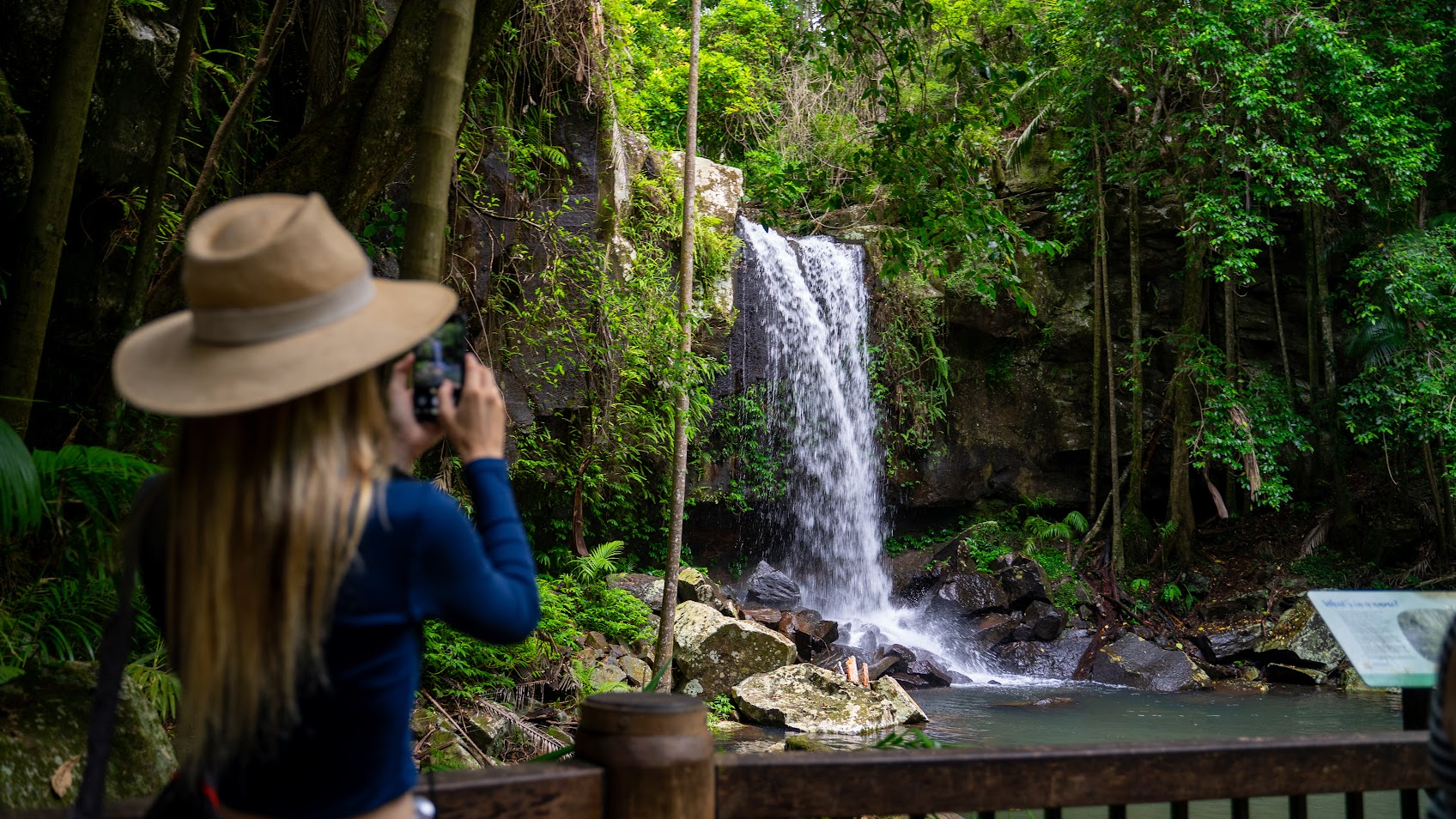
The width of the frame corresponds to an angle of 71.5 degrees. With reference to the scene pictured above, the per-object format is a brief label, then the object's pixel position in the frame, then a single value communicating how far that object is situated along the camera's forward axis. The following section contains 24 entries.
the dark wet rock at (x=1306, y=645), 11.16
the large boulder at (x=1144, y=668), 10.93
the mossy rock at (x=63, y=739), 2.38
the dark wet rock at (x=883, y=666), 10.50
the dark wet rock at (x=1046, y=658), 11.62
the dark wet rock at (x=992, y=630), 12.16
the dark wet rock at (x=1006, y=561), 13.11
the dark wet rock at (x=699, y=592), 10.39
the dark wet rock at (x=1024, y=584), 12.64
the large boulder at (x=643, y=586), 10.10
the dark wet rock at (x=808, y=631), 10.66
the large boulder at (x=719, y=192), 12.41
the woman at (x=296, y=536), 1.13
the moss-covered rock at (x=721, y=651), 9.01
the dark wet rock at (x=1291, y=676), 11.00
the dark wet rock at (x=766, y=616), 10.95
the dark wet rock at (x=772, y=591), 12.09
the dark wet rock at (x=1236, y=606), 13.10
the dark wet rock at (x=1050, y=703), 9.70
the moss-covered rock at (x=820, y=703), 8.21
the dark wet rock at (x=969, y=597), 12.66
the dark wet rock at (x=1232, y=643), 11.74
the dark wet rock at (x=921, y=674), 10.80
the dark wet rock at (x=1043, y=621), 12.13
